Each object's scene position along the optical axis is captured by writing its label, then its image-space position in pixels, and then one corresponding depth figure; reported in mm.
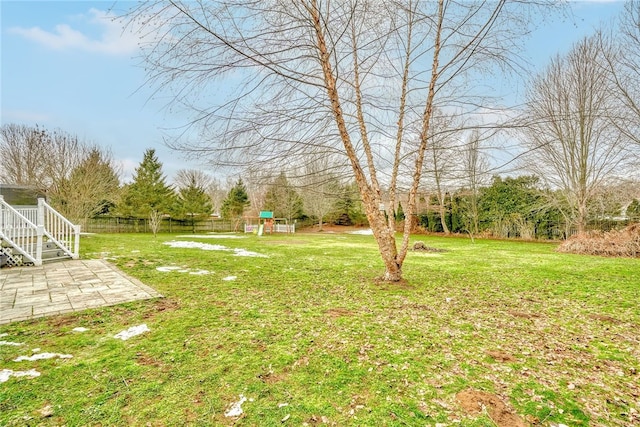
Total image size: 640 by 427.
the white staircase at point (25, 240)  6082
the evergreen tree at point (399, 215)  23961
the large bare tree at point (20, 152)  17266
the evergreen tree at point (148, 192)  23297
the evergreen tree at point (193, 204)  25844
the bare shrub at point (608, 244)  9766
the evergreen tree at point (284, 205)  27017
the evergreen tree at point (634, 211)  13591
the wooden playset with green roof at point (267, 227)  21725
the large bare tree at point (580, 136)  11836
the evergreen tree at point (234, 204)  28203
